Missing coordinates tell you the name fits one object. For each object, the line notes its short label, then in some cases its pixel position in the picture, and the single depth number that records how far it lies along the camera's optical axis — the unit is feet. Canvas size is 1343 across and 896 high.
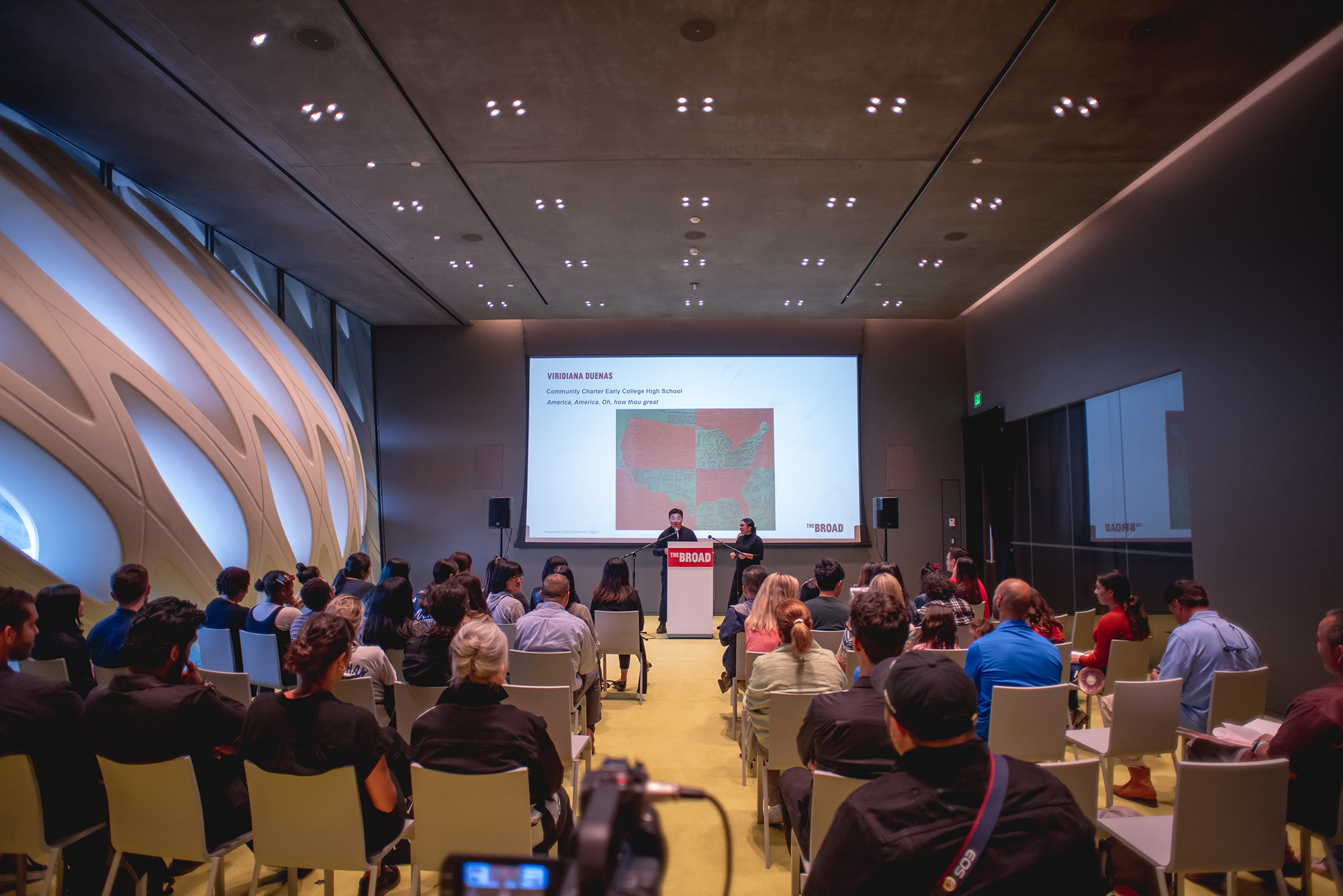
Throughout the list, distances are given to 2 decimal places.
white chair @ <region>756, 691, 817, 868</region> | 10.00
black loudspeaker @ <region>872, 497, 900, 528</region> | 32.45
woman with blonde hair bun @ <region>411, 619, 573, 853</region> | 7.47
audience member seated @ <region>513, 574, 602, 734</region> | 14.23
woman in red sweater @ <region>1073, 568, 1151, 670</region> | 14.35
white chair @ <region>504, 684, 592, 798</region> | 10.41
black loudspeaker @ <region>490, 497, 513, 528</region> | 33.01
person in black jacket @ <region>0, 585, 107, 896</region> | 7.86
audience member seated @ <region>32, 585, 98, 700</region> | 10.98
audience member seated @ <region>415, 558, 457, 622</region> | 18.20
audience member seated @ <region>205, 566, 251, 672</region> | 14.94
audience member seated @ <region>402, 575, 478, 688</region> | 11.31
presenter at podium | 30.27
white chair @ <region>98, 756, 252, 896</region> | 7.54
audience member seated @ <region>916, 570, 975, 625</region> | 15.90
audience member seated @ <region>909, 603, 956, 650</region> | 11.41
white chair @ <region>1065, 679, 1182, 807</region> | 10.56
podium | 26.96
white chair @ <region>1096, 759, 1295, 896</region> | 7.20
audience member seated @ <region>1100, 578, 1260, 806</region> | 11.84
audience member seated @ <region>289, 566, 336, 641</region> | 13.99
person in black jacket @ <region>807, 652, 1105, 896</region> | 4.29
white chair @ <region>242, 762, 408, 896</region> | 7.35
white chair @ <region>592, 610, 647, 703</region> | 18.62
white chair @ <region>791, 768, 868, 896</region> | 7.18
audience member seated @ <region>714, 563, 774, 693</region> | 16.57
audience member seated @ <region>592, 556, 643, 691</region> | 18.98
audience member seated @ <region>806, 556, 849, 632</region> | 15.06
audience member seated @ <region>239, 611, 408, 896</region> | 7.32
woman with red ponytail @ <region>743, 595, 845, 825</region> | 10.46
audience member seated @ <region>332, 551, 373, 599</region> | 17.28
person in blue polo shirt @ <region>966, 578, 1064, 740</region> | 10.50
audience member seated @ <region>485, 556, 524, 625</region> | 16.43
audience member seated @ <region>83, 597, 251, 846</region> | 7.56
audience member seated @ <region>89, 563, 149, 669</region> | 12.03
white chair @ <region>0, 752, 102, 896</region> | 7.73
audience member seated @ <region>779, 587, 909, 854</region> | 7.47
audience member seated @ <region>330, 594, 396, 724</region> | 11.60
